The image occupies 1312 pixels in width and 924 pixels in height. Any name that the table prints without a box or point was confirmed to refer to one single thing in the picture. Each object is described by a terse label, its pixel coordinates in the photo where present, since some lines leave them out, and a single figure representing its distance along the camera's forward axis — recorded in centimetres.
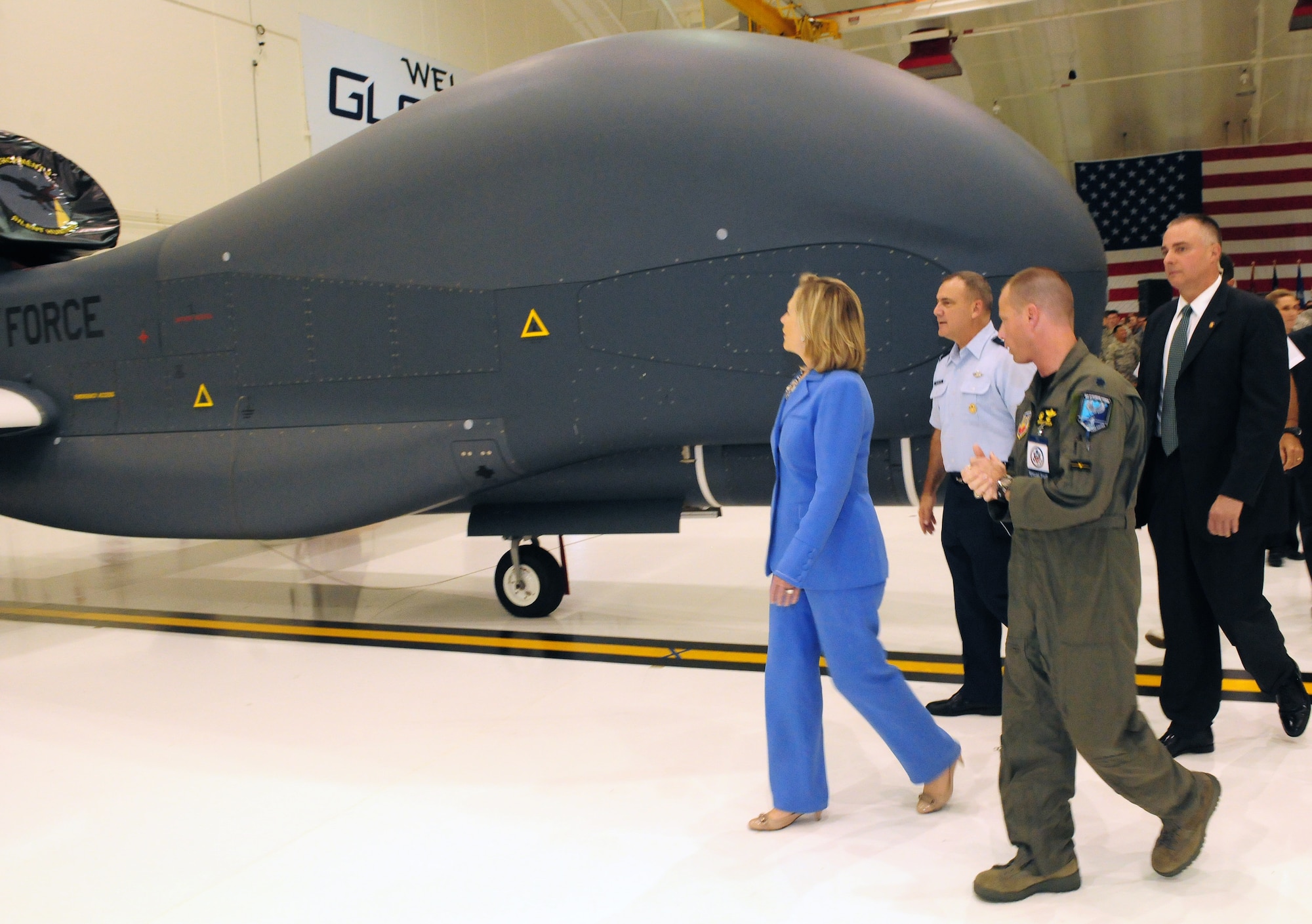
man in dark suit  317
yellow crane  1430
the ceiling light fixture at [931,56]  1590
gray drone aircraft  424
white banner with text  1212
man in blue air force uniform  350
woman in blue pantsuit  274
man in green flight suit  233
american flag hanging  2045
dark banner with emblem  659
